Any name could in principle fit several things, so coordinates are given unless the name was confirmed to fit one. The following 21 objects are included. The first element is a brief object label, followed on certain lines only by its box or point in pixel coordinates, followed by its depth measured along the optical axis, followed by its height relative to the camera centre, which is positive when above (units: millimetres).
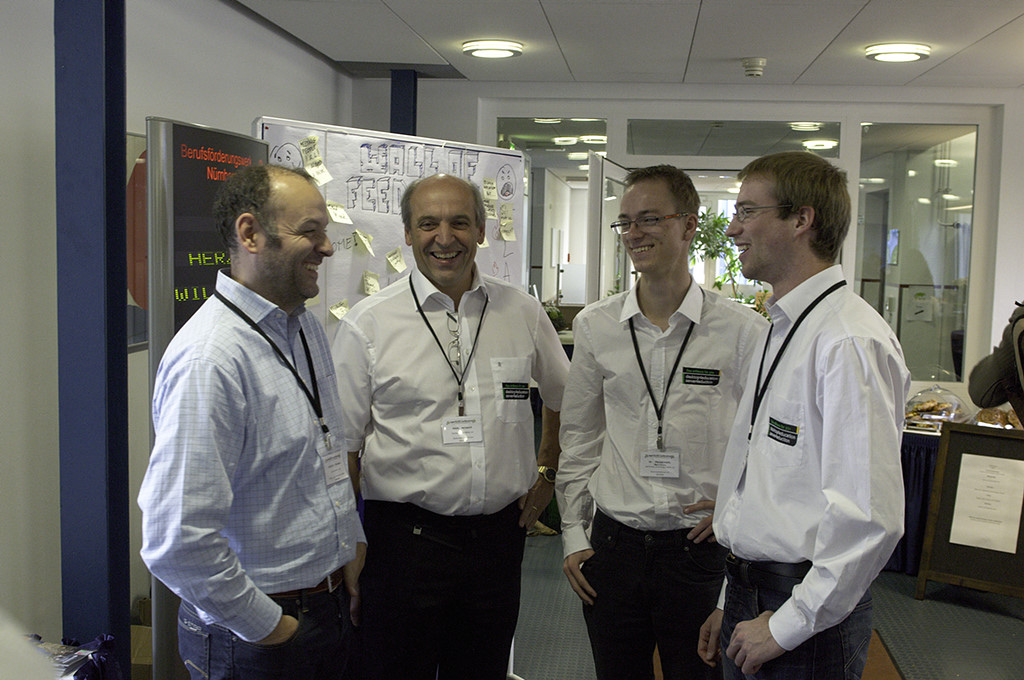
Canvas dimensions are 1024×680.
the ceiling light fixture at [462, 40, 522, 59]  4844 +1394
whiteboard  3062 +373
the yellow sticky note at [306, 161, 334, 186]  3057 +365
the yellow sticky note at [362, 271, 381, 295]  3252 -59
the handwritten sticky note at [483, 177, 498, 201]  3699 +388
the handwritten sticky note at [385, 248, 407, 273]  3307 +36
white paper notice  3824 -1061
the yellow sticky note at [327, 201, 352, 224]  3096 +216
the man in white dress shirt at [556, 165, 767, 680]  1872 -414
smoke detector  5061 +1389
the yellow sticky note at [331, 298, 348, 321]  3186 -166
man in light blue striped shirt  1305 -360
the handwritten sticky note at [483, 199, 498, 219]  3705 +301
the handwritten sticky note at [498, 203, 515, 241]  3809 +242
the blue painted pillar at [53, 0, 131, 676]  2217 -133
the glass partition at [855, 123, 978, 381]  6043 +368
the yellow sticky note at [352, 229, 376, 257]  3201 +119
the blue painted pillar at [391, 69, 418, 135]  5762 +1232
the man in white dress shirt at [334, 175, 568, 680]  1935 -453
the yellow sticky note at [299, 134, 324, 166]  3057 +454
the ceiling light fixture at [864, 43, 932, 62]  4664 +1379
